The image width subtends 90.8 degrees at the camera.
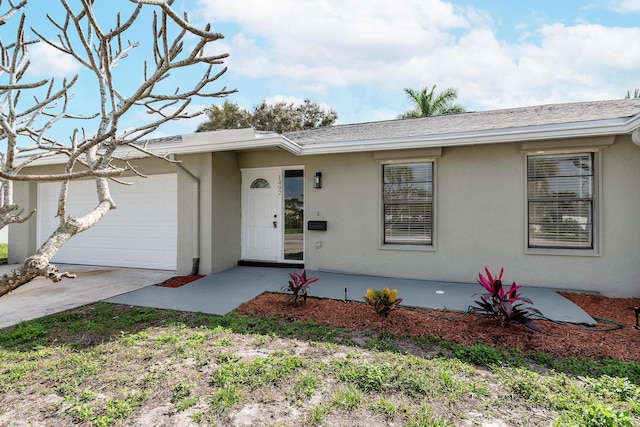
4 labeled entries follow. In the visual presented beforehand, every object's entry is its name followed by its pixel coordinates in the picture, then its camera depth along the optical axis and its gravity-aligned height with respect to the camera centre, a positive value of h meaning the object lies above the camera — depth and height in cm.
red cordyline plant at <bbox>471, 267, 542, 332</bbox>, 349 -107
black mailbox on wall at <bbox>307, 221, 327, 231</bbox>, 658 -23
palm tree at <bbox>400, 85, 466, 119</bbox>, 1861 +682
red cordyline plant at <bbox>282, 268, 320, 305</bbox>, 454 -106
